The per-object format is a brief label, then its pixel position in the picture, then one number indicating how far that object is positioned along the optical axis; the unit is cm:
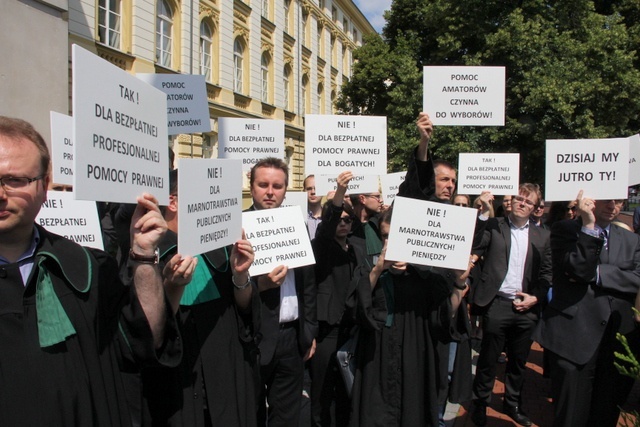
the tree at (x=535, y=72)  1416
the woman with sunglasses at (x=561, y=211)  631
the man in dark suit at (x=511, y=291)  474
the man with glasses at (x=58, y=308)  160
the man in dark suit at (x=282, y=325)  317
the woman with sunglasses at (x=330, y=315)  396
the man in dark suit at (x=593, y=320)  354
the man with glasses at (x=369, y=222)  427
